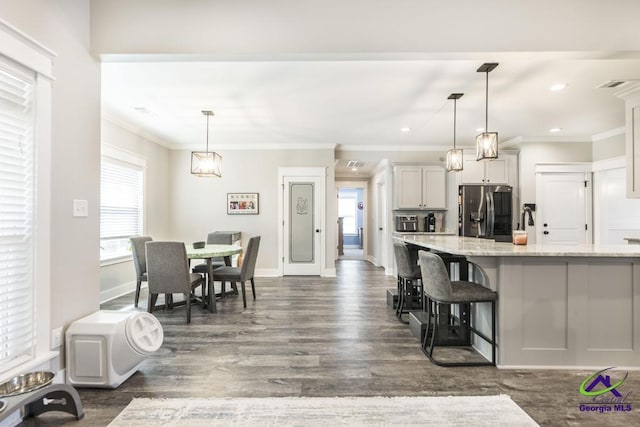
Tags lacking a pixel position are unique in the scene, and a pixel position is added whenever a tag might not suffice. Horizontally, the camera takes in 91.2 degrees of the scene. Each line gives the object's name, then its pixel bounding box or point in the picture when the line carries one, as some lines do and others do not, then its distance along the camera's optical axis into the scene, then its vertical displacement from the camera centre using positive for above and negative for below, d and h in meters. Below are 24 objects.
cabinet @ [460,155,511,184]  5.62 +0.78
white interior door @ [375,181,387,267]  6.66 -0.21
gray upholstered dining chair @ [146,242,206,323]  3.40 -0.63
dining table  3.64 -0.51
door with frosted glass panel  6.00 -0.28
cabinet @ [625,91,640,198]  3.16 +0.72
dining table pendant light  4.14 +0.64
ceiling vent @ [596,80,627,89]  3.21 +1.36
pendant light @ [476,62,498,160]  3.06 +0.66
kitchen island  2.38 -0.74
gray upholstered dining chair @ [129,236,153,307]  3.96 -0.61
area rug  1.74 -1.16
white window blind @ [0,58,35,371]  1.71 -0.02
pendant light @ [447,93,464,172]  3.87 +0.66
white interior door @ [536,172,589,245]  5.51 +0.10
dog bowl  1.52 -0.87
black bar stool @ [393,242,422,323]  3.32 -0.82
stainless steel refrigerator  5.36 +0.04
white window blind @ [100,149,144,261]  4.41 +0.16
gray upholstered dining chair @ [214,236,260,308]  4.00 -0.77
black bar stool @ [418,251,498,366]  2.38 -0.62
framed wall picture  6.02 +0.16
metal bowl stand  1.76 -1.09
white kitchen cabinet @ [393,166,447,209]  5.99 +0.50
